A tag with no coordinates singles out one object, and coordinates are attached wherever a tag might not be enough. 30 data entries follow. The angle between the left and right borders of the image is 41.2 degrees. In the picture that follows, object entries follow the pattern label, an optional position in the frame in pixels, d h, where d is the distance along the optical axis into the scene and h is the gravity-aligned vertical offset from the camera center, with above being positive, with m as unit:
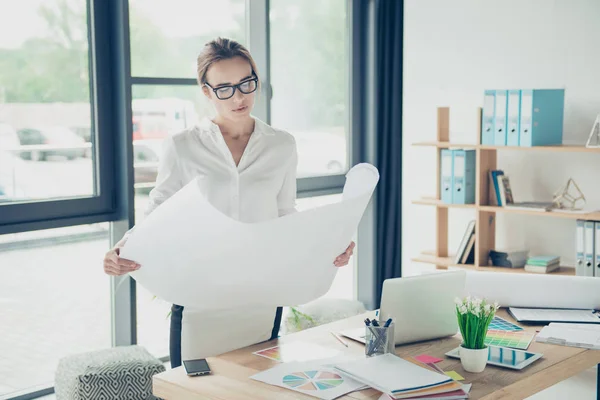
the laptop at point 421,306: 2.38 -0.56
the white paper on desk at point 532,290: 2.82 -0.60
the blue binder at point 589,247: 3.85 -0.62
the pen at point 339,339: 2.43 -0.68
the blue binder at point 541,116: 3.94 +0.01
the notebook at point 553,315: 2.68 -0.67
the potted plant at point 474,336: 2.16 -0.59
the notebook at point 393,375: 1.96 -0.65
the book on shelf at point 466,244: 4.30 -0.67
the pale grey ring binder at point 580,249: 3.88 -0.63
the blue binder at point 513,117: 3.99 +0.01
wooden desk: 1.99 -0.68
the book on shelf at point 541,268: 4.00 -0.75
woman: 2.47 -0.16
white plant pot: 2.15 -0.65
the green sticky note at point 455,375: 2.10 -0.68
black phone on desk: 2.12 -0.67
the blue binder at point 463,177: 4.26 -0.31
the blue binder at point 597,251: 3.84 -0.64
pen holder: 2.26 -0.63
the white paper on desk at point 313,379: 1.99 -0.67
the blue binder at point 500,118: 4.04 +0.00
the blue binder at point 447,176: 4.32 -0.31
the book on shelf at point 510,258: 4.14 -0.72
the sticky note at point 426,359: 2.26 -0.68
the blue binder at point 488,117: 4.10 +0.01
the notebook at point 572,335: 2.42 -0.67
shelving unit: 4.04 -0.47
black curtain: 5.16 -0.07
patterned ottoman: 3.33 -1.08
